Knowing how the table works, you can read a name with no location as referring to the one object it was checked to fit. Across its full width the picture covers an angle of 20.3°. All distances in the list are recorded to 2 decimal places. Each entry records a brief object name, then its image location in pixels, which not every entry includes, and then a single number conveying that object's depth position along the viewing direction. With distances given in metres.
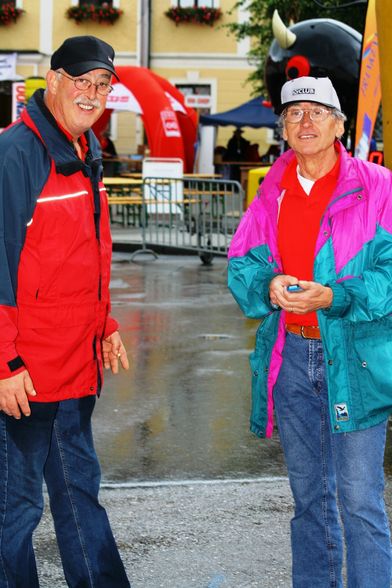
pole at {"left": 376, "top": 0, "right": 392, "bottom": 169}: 5.33
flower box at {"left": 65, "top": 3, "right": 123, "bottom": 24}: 34.41
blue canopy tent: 27.48
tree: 23.38
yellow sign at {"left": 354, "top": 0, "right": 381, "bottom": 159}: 9.75
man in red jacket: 3.37
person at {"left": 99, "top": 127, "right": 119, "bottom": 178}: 29.25
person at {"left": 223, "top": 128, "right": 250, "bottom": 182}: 31.38
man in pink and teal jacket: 3.45
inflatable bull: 13.13
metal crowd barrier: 14.67
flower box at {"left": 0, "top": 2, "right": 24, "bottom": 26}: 34.56
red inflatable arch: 24.03
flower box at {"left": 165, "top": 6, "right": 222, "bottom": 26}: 34.41
